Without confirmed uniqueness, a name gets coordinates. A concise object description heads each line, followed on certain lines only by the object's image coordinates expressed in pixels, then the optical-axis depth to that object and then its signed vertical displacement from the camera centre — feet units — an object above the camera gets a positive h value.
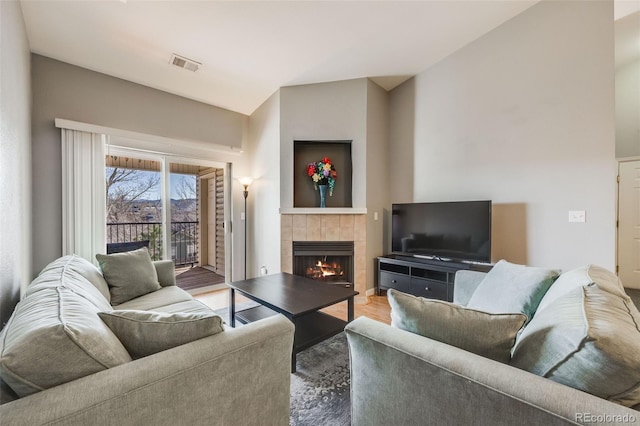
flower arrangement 12.05 +1.76
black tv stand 9.65 -2.64
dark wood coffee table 6.49 -2.37
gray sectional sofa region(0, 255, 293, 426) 2.33 -1.66
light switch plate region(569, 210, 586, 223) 7.95 -0.20
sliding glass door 10.93 +0.18
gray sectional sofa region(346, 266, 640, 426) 2.30 -1.67
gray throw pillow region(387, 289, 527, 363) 3.18 -1.48
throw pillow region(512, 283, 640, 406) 2.29 -1.33
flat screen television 9.40 -0.81
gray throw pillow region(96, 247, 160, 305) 7.27 -1.84
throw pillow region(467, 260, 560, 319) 4.74 -1.56
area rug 4.89 -3.84
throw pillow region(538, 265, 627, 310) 3.91 -1.17
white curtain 8.95 +0.61
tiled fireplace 11.83 -1.06
